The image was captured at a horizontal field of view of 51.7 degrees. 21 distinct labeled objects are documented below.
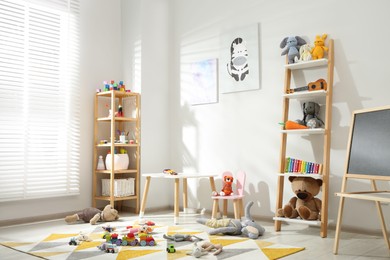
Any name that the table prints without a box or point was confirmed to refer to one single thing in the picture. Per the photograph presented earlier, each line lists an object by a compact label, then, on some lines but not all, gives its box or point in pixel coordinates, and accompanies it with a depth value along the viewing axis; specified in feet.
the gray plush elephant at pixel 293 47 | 10.82
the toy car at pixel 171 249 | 8.11
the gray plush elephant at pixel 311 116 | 10.40
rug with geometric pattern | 7.88
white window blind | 11.88
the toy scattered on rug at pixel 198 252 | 7.79
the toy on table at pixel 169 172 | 12.28
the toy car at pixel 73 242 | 8.92
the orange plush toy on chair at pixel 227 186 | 11.80
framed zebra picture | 12.29
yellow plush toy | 10.41
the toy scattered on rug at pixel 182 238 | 9.16
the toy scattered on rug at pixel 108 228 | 10.39
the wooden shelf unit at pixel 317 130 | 9.77
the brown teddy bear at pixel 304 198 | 10.19
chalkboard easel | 7.80
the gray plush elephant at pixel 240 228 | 9.55
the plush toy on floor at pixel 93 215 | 11.79
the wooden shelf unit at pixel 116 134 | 13.38
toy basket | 13.23
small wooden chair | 11.44
